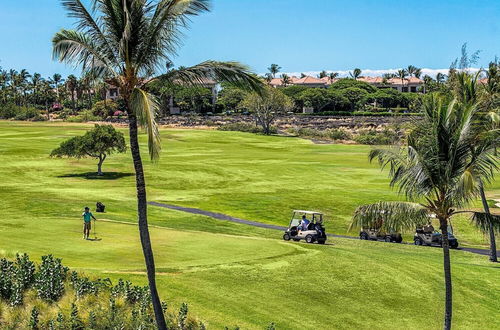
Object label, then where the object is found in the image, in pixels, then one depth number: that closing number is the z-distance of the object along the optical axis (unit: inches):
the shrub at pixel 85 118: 6747.1
